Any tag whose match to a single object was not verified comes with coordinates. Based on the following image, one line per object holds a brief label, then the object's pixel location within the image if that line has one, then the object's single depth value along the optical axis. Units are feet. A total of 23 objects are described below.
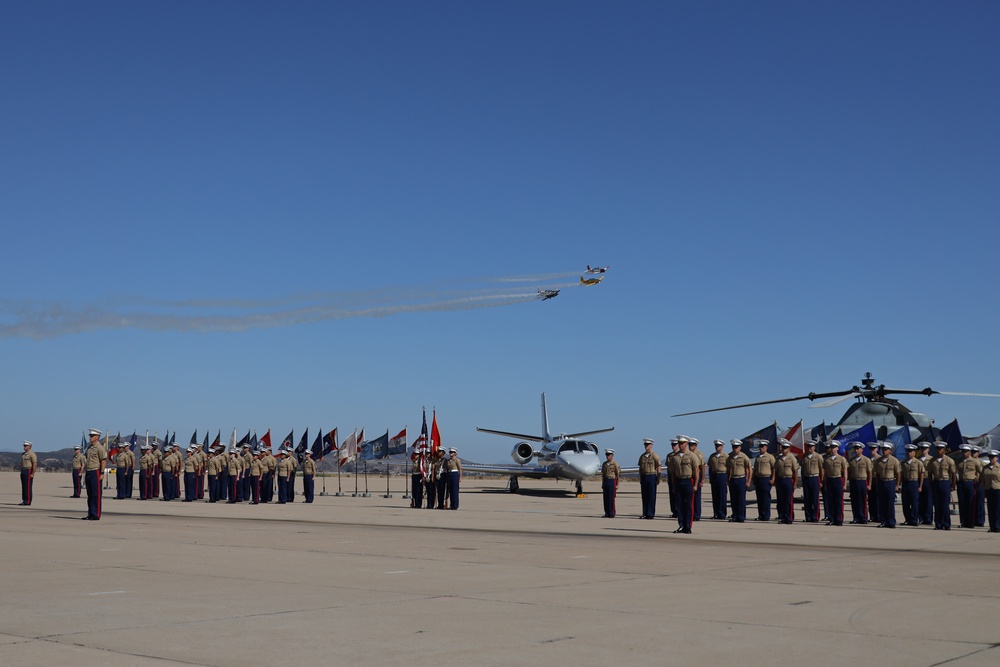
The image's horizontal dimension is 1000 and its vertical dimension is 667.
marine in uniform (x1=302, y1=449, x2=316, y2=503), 94.73
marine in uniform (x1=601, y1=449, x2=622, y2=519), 69.82
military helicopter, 83.46
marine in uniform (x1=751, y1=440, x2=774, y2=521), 68.95
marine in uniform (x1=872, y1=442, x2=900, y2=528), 63.00
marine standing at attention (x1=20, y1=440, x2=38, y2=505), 79.00
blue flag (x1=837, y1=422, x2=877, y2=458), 82.23
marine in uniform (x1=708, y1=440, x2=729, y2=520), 68.23
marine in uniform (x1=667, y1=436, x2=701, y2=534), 52.70
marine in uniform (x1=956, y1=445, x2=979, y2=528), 60.44
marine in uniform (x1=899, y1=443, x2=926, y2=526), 62.69
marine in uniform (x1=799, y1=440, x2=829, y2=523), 68.83
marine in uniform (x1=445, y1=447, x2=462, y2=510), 77.30
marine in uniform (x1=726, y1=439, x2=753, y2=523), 67.21
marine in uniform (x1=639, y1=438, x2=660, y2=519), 65.10
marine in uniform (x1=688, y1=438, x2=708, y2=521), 59.34
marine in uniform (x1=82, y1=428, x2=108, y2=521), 60.80
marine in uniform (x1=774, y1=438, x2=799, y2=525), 66.80
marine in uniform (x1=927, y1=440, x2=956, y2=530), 60.85
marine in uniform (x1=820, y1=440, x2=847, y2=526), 65.92
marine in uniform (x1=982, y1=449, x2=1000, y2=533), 57.98
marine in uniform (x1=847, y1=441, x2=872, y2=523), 66.39
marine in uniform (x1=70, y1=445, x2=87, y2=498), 83.43
